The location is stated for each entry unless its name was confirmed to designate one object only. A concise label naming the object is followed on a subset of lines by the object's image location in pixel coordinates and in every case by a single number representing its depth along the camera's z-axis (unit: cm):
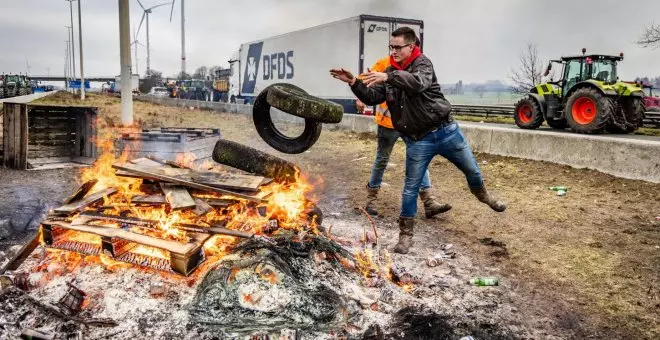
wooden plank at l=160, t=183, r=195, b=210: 432
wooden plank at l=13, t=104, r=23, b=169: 790
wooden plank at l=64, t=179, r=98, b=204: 474
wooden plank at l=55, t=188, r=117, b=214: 435
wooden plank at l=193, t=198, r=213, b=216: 439
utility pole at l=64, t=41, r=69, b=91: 6753
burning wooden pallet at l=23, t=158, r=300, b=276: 387
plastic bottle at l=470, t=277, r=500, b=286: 421
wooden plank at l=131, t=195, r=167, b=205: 447
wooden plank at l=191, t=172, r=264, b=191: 480
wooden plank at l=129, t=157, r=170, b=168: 537
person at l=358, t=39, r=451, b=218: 628
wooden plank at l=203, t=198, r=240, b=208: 468
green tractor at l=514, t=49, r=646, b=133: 1109
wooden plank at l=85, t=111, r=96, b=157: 912
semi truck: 1750
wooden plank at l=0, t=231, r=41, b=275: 400
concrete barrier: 773
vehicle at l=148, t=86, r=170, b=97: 4573
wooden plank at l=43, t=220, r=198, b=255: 369
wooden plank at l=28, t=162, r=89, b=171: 848
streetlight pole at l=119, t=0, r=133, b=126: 1245
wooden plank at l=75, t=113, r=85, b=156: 920
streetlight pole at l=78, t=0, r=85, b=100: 3531
